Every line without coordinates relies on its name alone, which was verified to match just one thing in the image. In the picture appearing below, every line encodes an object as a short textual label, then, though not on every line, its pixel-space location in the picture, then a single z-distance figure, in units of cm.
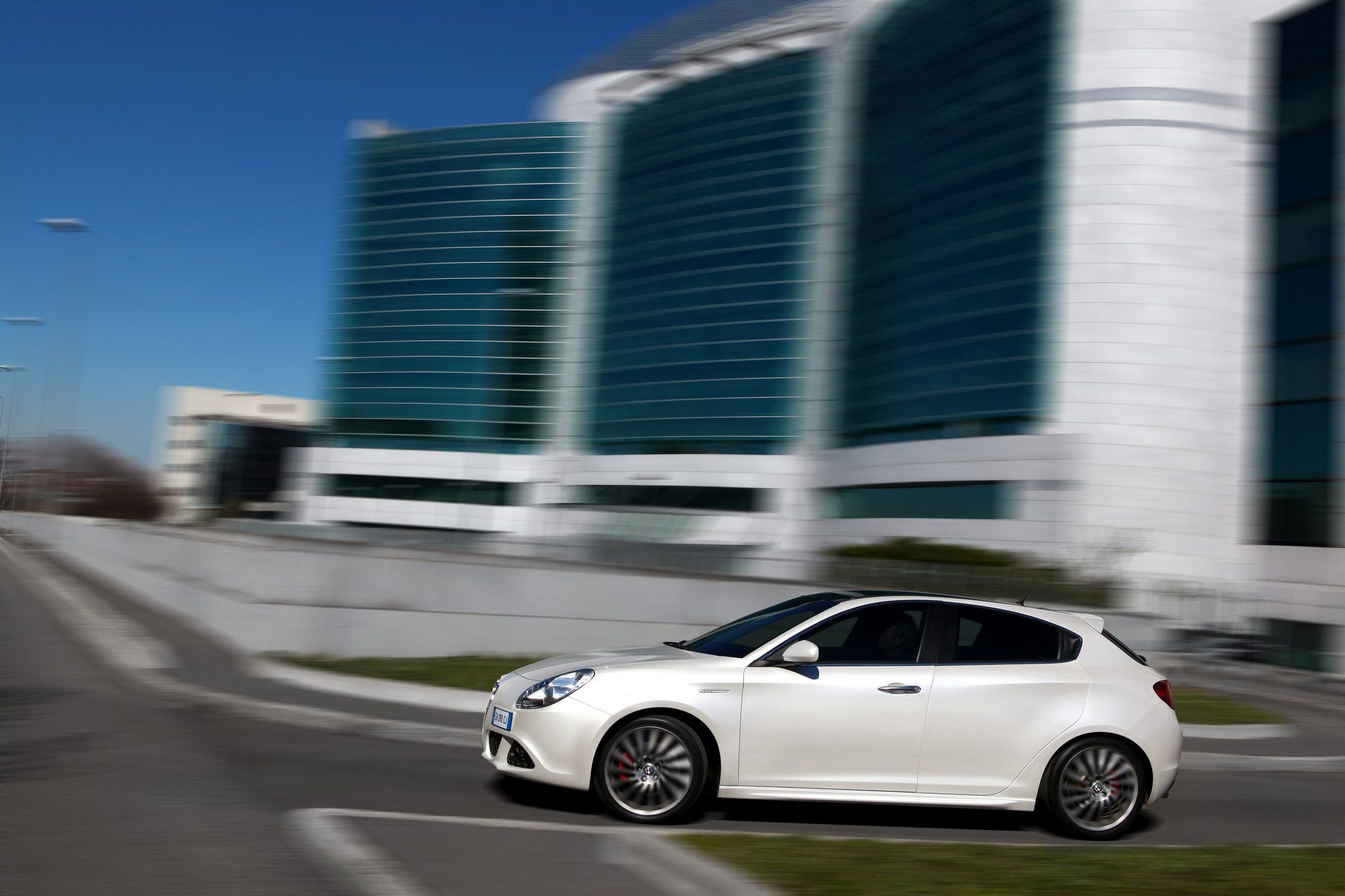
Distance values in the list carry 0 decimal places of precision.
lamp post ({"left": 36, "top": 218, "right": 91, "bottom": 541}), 3678
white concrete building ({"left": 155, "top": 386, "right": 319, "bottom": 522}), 12006
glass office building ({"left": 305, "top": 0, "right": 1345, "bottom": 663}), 3725
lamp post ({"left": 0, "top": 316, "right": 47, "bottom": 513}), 4741
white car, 715
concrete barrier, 1447
